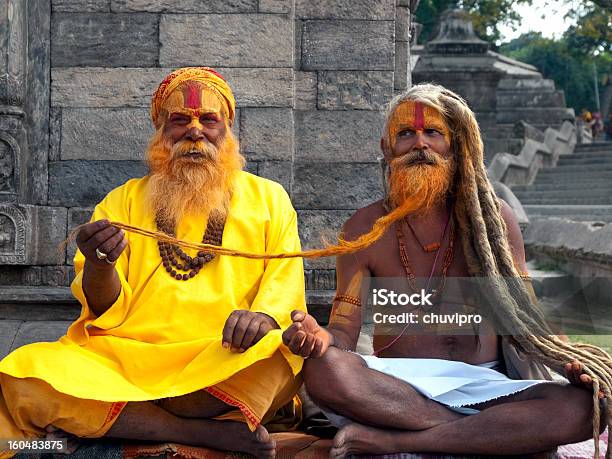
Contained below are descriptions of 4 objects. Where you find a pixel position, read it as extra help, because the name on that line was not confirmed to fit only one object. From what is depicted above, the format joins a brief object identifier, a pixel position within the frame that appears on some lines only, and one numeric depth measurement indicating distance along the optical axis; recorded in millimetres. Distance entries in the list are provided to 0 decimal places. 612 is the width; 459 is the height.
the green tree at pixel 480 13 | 25328
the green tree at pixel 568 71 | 43219
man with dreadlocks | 3547
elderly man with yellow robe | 3594
